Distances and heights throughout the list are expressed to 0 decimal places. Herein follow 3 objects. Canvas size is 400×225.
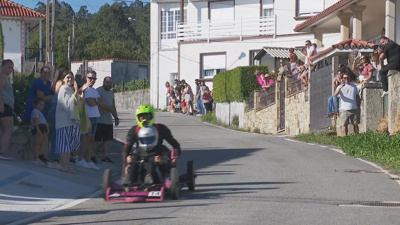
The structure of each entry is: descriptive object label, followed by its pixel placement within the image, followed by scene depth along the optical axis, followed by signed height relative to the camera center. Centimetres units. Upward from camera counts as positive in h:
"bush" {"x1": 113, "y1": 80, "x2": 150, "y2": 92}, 5447 +45
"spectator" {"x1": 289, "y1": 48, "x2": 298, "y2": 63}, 3007 +137
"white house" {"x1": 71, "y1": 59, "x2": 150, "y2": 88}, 5866 +176
